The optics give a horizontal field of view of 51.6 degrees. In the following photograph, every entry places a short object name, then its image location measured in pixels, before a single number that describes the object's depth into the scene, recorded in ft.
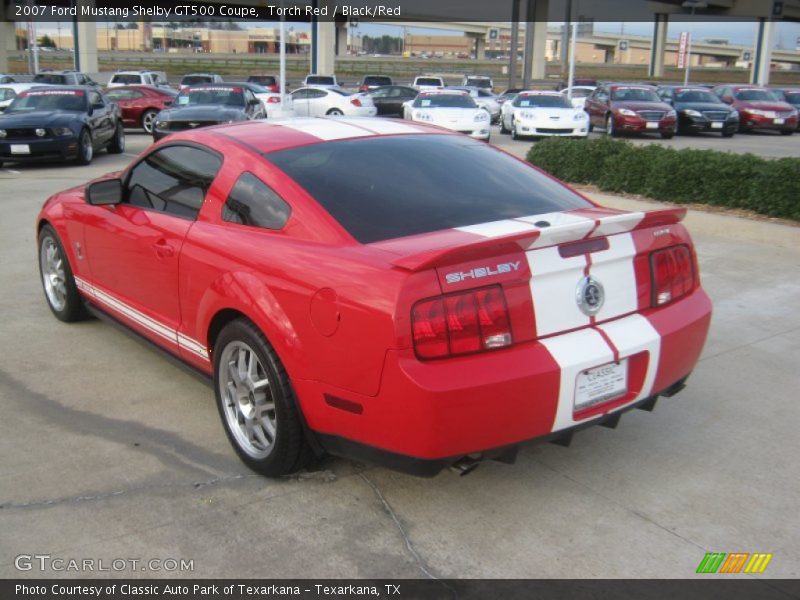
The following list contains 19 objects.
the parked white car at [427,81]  122.42
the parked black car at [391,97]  99.50
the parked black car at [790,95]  97.00
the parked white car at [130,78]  106.22
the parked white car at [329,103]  85.56
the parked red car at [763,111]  86.07
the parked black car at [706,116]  81.42
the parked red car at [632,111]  75.41
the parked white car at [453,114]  65.98
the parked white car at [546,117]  69.05
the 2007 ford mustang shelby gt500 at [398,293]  9.98
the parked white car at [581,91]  114.52
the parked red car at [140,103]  80.43
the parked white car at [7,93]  75.40
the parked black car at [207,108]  55.57
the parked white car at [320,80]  121.60
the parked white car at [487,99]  101.49
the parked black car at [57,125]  49.11
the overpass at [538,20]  155.94
